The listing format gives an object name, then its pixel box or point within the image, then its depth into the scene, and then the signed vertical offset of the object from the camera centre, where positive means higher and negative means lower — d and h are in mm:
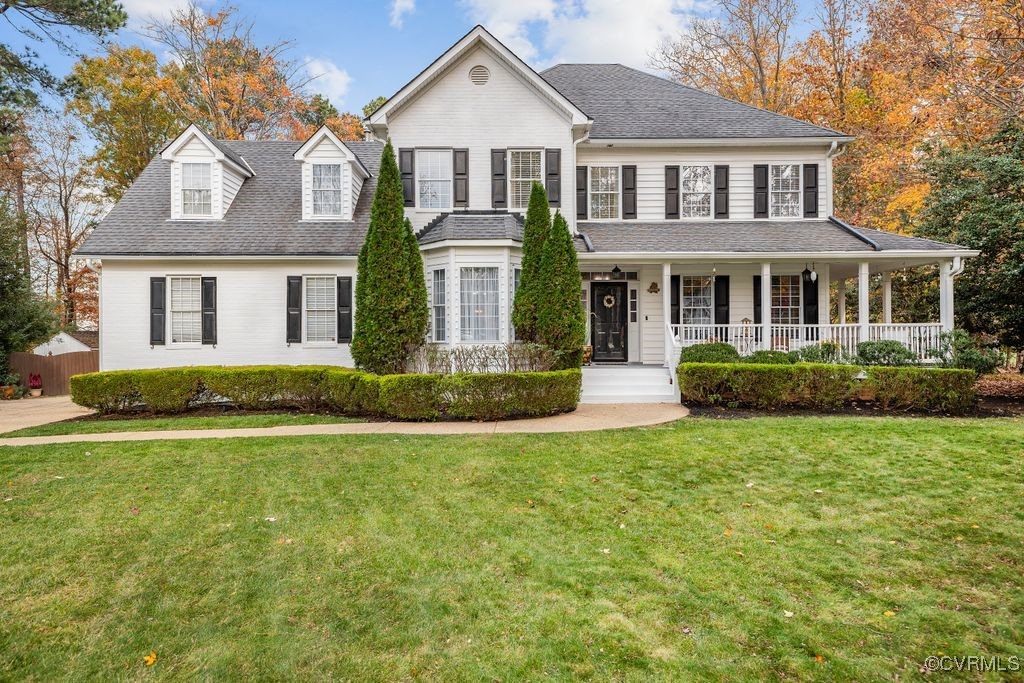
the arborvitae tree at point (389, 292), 10438 +892
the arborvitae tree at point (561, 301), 10531 +679
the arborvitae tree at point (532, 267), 10758 +1413
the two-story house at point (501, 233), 12406 +2571
